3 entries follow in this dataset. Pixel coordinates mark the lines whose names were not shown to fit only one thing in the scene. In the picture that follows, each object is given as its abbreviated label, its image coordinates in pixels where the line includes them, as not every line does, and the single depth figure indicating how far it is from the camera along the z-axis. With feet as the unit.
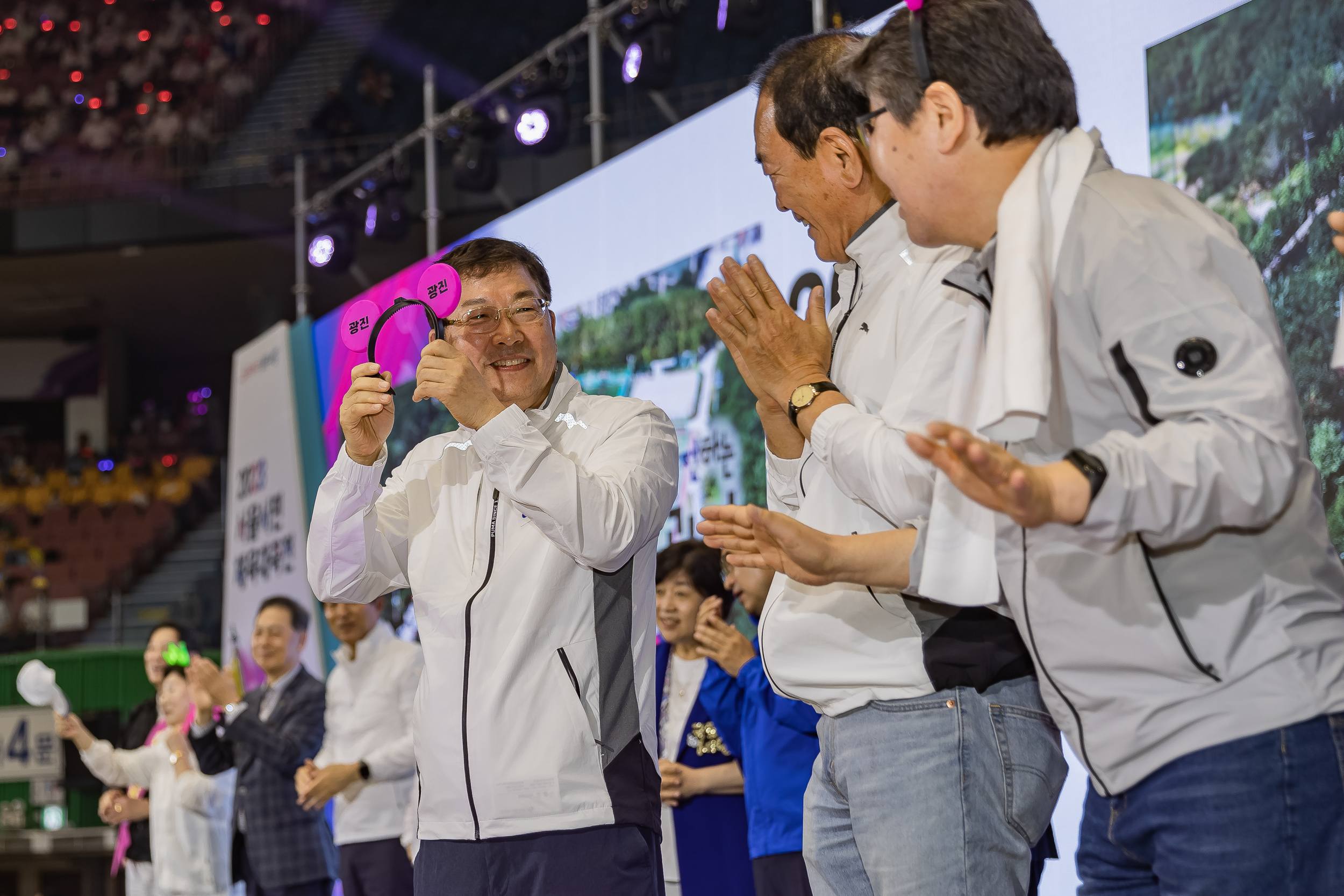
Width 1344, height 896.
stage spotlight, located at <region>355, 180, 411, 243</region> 26.78
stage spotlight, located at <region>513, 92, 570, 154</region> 22.85
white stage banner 25.09
